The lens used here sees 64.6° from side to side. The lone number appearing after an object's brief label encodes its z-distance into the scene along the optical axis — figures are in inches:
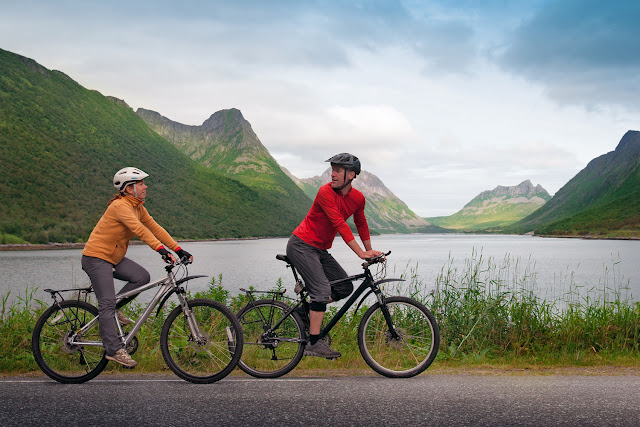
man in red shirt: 255.4
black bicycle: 261.1
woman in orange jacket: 247.3
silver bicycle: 251.9
